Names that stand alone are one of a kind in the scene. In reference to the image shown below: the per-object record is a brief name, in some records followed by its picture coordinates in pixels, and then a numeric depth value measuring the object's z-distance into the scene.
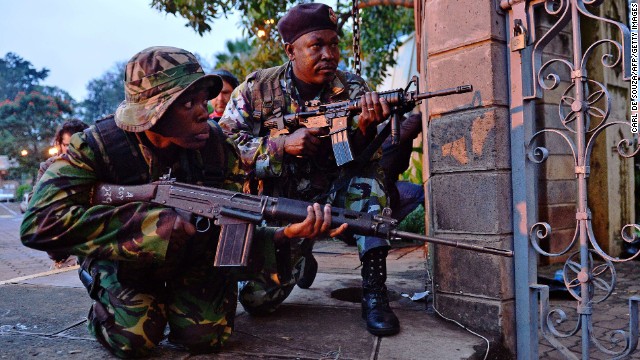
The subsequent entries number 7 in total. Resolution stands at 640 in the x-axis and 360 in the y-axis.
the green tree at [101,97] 59.88
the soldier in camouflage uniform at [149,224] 2.01
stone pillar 2.28
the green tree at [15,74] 53.94
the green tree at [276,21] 6.57
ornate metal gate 1.89
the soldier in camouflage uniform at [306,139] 2.61
